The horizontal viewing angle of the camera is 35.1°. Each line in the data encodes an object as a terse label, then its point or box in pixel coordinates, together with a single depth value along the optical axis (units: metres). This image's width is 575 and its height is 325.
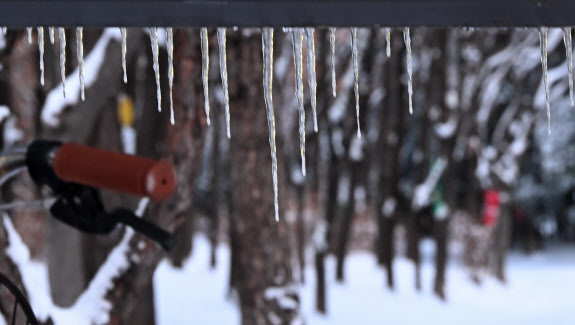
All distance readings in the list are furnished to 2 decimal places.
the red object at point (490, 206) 16.73
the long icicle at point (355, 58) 2.15
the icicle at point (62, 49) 2.15
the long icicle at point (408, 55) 2.17
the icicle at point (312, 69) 2.16
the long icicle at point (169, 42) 2.11
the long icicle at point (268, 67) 1.93
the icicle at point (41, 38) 1.98
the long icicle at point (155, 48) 2.19
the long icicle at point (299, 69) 1.92
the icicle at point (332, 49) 2.13
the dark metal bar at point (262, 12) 1.65
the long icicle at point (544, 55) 2.02
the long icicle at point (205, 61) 2.17
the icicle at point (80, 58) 2.27
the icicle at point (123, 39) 2.00
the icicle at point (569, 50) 1.97
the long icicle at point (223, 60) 2.04
